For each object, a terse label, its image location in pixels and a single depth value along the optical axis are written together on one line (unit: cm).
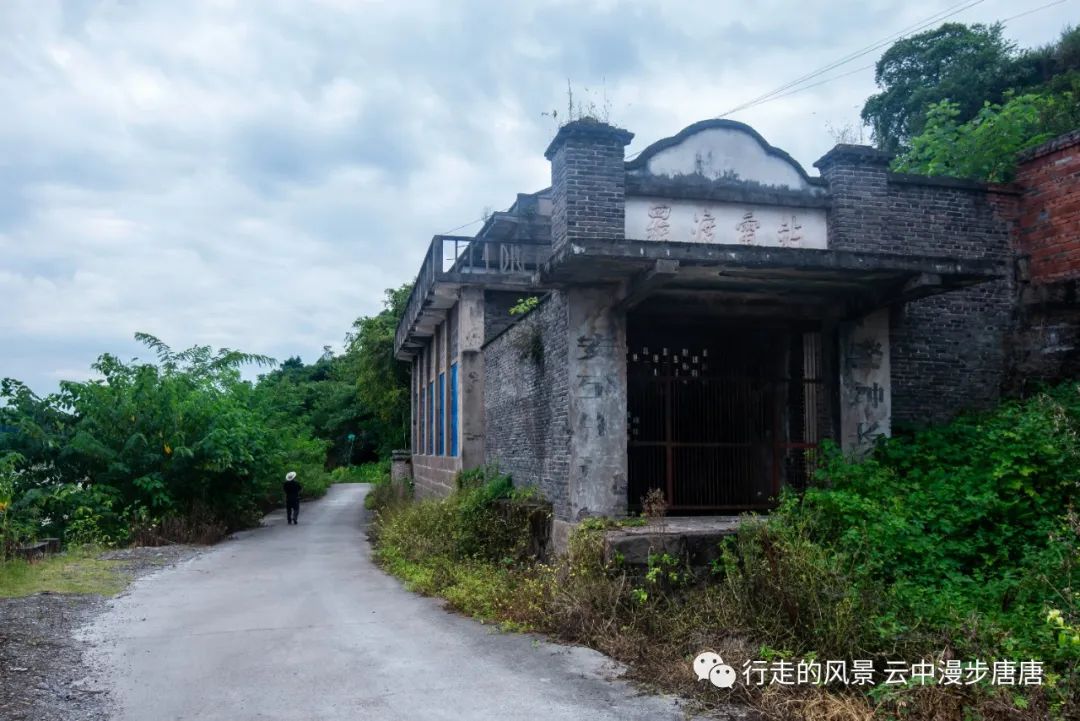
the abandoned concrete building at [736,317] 913
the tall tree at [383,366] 3203
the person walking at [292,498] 2158
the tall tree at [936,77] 2597
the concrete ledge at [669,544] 795
